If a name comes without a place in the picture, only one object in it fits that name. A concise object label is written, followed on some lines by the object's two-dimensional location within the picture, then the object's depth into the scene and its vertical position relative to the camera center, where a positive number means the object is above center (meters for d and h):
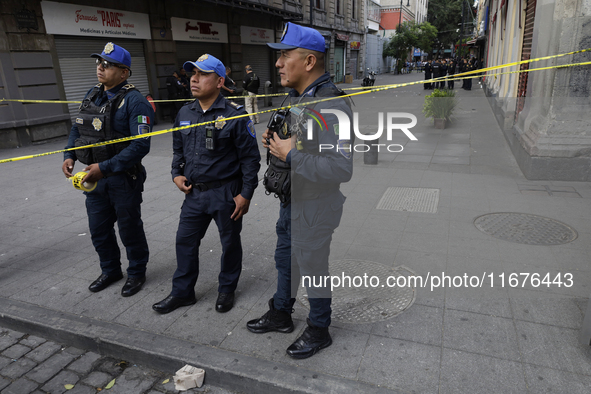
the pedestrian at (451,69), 27.57 -0.13
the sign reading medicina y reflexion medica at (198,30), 15.77 +1.88
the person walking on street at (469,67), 29.41 -0.07
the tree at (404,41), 47.25 +3.10
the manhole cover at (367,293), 3.29 -1.79
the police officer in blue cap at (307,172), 2.47 -0.56
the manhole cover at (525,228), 3.79 -1.45
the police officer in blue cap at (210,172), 3.20 -0.70
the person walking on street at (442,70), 25.62 -0.16
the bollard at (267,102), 20.41 -1.19
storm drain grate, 4.55 -1.38
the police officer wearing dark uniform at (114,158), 3.49 -0.59
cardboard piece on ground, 2.75 -1.86
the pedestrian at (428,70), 26.03 -0.14
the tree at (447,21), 71.12 +7.62
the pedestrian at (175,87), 14.32 -0.21
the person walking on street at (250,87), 13.17 -0.31
